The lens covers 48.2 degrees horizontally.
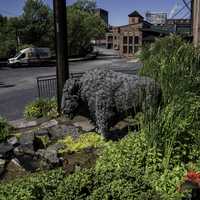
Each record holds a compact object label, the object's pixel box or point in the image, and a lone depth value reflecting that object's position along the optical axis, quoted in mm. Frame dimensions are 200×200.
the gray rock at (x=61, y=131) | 4071
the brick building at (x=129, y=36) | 33561
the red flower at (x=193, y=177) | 1952
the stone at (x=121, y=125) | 3718
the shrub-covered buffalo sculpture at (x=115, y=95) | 3517
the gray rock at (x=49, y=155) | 3143
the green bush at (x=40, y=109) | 5339
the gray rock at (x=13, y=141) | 3576
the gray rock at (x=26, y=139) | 3514
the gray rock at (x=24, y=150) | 3391
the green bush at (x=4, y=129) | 3903
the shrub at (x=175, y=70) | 3645
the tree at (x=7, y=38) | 26532
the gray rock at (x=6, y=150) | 3309
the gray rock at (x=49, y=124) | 4453
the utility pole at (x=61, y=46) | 4959
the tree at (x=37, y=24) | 28201
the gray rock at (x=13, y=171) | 2917
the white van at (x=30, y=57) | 22467
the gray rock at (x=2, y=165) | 3032
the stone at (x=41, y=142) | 3615
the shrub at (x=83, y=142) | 3571
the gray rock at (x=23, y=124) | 4752
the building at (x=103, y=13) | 70635
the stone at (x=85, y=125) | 4170
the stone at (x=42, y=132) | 3980
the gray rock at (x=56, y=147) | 3543
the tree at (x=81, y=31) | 30469
